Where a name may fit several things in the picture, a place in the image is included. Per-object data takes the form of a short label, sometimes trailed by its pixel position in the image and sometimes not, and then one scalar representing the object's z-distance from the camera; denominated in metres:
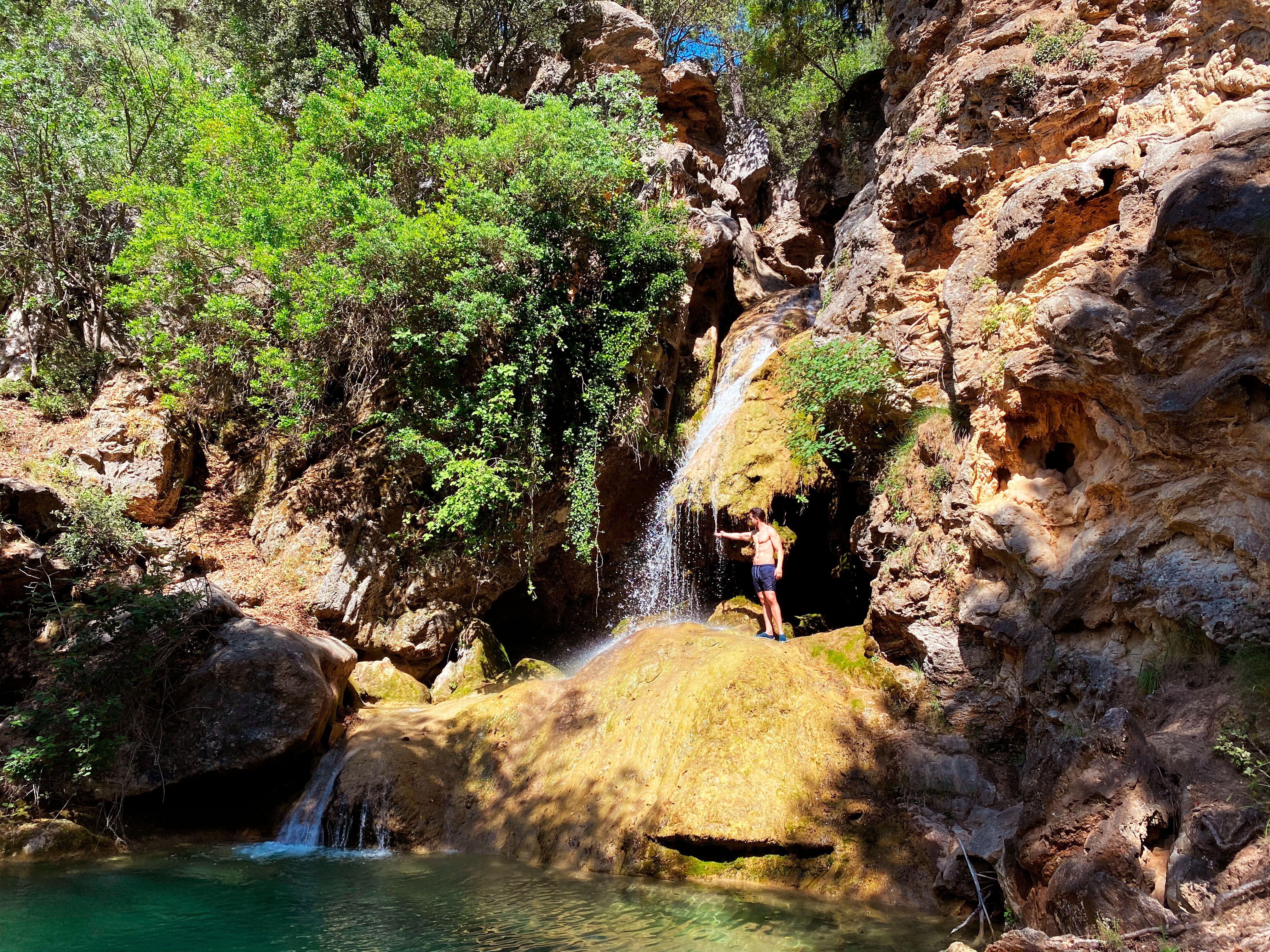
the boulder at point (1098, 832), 4.39
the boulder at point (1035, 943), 3.94
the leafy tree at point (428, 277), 11.79
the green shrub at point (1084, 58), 8.62
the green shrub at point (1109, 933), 3.91
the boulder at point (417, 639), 12.26
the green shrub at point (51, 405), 13.37
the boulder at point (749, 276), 18.97
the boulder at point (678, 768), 6.89
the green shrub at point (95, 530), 9.93
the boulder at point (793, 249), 24.41
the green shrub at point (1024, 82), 9.21
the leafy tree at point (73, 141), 12.65
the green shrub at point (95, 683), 8.04
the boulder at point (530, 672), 11.41
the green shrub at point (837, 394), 10.33
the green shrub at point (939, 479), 8.98
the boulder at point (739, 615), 11.09
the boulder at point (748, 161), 25.42
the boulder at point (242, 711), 8.56
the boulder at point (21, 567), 9.48
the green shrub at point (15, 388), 13.68
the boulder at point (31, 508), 9.77
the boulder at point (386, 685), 11.48
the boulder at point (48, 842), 7.47
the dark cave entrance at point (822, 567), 11.91
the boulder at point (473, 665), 12.07
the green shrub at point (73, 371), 13.73
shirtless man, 10.00
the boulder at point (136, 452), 12.51
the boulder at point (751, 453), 11.79
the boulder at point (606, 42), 19.98
